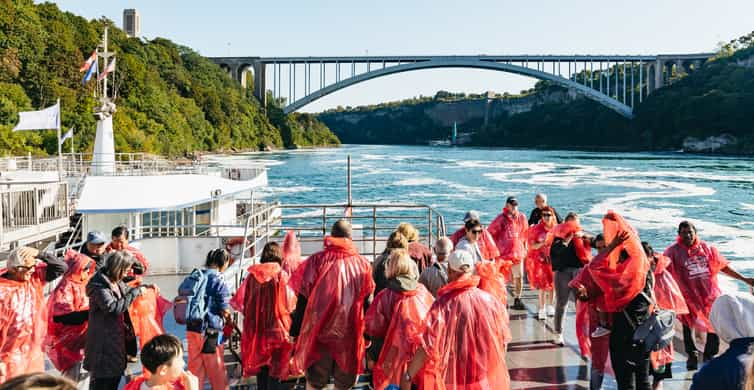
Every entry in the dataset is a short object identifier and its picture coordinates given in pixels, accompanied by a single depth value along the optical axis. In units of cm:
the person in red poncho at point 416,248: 452
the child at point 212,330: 365
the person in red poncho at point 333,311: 363
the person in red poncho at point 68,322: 360
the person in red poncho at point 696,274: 463
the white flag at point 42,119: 1177
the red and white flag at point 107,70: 1150
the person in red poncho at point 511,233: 595
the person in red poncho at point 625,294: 341
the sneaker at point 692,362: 464
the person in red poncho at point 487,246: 532
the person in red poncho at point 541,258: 579
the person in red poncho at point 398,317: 334
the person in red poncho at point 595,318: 357
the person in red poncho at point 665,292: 394
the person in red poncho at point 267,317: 388
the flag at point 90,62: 1199
